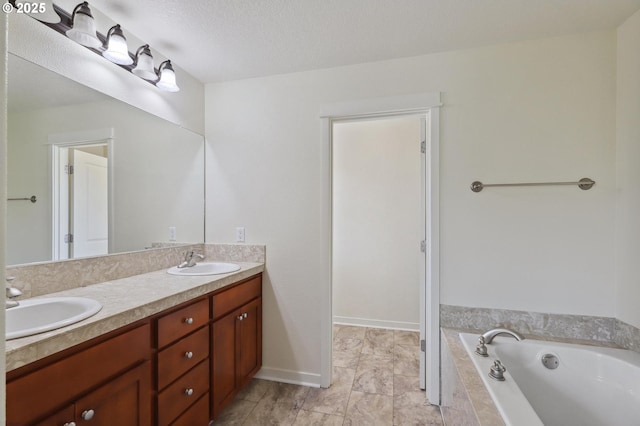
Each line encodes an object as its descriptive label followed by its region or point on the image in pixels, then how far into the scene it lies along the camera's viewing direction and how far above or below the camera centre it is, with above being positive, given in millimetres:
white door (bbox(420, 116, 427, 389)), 1884 -318
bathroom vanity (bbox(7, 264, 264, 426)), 815 -606
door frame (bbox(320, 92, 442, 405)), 1779 -7
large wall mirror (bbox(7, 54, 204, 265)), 1216 +218
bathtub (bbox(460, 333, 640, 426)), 1243 -832
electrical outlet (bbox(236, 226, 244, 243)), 2164 -179
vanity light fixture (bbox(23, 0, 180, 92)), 1260 +879
